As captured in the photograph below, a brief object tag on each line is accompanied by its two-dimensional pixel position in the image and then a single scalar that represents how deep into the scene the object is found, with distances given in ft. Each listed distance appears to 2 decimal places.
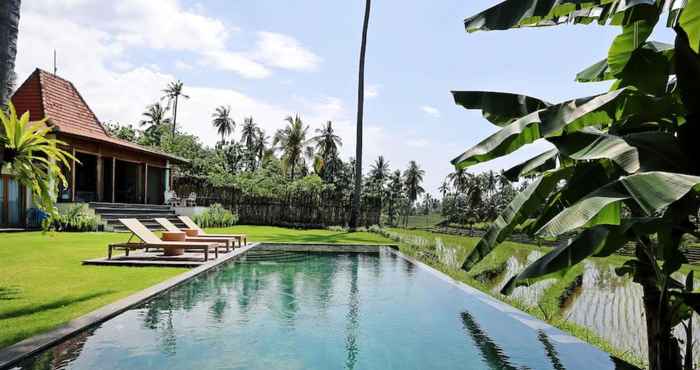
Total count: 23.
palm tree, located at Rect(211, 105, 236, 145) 199.82
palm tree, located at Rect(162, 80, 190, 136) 171.42
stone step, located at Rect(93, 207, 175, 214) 63.87
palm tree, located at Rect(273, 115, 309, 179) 129.59
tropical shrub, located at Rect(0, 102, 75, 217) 20.85
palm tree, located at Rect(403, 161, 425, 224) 242.78
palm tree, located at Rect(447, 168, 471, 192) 209.65
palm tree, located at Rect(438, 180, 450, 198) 269.44
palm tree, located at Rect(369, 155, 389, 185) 229.45
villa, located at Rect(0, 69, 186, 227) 57.21
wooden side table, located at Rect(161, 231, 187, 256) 36.58
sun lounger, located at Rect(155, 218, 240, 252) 40.20
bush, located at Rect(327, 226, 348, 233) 83.48
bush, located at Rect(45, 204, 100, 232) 55.03
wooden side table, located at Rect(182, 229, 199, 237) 43.29
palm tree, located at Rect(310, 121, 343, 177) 159.33
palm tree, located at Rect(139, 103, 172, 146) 175.19
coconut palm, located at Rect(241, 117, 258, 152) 206.59
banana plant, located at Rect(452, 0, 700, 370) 8.44
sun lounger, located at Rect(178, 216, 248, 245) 44.88
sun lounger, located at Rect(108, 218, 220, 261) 32.40
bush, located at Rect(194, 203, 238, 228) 72.84
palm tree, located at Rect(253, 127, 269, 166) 196.32
